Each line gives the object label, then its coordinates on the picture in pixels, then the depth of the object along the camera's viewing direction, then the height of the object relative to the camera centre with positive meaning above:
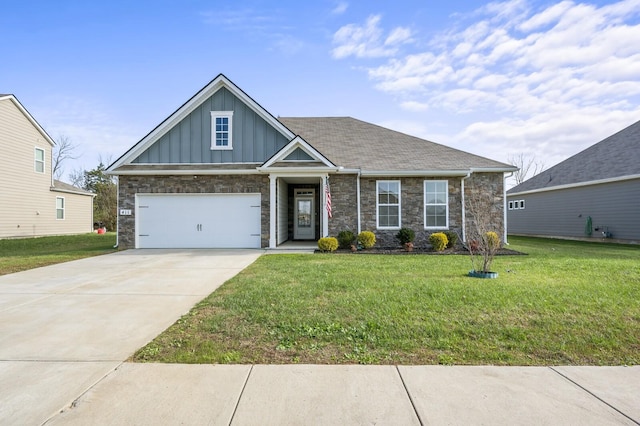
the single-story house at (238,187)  13.45 +1.17
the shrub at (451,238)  12.85 -0.82
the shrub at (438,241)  12.34 -0.90
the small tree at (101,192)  31.78 +2.55
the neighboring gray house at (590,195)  16.02 +1.16
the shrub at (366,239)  12.66 -0.84
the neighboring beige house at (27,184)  18.69 +2.04
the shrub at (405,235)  12.78 -0.72
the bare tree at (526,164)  43.72 +6.68
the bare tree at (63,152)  37.47 +7.23
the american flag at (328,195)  12.96 +0.81
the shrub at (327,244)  12.23 -0.98
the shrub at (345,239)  12.72 -0.84
